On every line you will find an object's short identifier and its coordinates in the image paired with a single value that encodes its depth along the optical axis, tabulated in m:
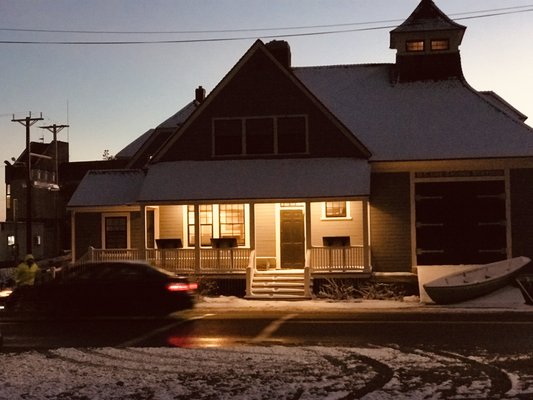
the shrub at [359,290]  23.56
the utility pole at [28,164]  44.56
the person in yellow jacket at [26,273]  22.30
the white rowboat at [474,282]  21.42
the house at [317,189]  25.09
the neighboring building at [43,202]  64.44
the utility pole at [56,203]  60.22
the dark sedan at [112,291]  18.58
